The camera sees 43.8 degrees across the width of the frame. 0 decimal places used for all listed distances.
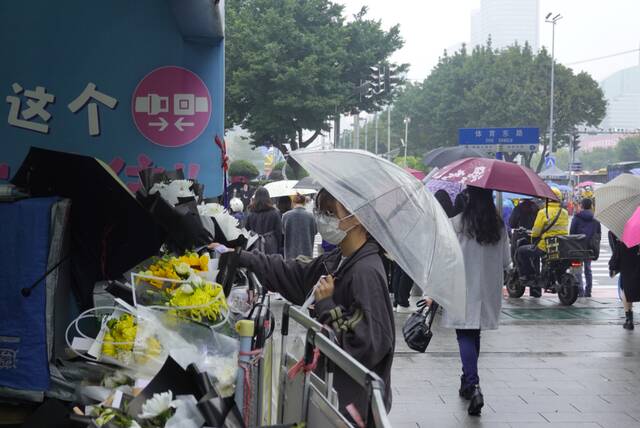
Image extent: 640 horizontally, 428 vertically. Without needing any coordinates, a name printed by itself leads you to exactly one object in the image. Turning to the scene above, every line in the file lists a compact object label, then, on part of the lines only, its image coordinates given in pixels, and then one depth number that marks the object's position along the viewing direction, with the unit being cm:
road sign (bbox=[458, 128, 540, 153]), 1537
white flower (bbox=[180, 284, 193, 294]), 302
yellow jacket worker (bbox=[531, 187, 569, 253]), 1314
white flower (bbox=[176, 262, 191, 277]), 319
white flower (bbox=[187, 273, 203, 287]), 308
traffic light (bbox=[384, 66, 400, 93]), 2364
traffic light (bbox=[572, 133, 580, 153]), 4781
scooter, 1276
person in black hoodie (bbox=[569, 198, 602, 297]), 1338
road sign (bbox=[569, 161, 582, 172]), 4932
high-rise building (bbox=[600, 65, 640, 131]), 18462
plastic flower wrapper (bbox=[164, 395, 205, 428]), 225
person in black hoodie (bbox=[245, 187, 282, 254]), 1200
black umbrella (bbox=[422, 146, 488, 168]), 1527
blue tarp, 340
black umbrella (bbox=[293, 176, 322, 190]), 1208
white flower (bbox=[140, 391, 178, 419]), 232
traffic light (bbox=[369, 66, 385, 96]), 2320
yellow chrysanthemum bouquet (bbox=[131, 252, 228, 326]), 294
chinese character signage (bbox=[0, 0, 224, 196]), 611
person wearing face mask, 328
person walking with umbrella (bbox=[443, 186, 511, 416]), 648
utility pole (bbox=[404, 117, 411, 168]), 6425
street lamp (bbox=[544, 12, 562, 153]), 4900
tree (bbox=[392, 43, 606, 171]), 5394
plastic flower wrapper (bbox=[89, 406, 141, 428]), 235
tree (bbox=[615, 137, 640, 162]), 9112
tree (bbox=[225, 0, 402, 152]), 2750
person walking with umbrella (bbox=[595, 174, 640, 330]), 853
